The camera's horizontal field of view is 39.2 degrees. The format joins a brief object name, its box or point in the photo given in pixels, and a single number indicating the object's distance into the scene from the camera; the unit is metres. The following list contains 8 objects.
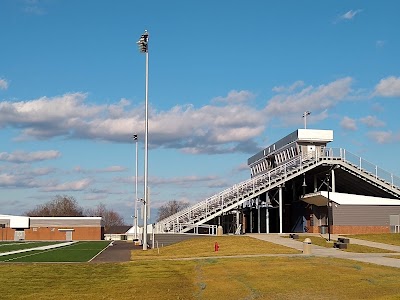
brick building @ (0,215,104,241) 88.56
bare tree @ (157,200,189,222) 171.90
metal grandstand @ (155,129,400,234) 59.00
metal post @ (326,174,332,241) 52.98
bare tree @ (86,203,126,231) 193.14
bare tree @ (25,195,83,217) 159.38
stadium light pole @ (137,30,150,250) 44.12
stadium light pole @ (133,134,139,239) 70.06
